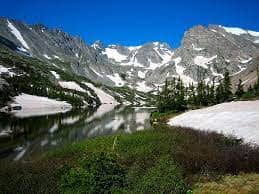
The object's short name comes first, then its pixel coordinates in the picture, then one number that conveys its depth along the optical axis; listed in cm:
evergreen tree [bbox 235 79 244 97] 9646
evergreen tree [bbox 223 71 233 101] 9191
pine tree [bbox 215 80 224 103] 9101
